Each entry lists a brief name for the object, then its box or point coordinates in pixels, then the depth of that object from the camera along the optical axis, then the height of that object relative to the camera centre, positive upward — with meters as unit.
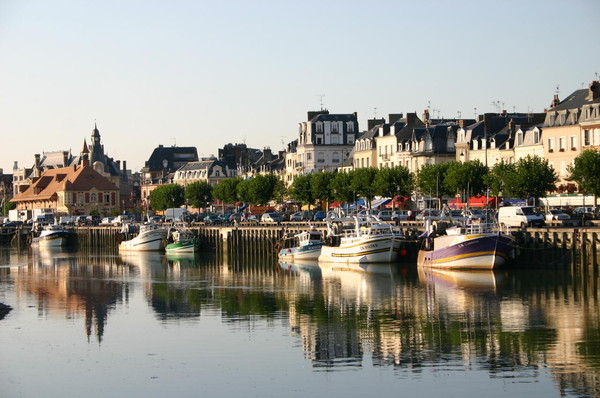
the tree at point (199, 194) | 195.50 +4.56
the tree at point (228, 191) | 180.12 +4.68
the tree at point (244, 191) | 171.10 +4.30
